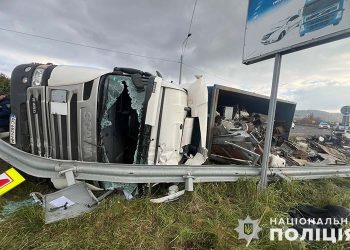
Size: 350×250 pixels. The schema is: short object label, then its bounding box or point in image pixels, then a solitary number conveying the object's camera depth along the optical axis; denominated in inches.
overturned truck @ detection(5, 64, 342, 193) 110.0
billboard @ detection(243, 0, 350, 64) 93.0
